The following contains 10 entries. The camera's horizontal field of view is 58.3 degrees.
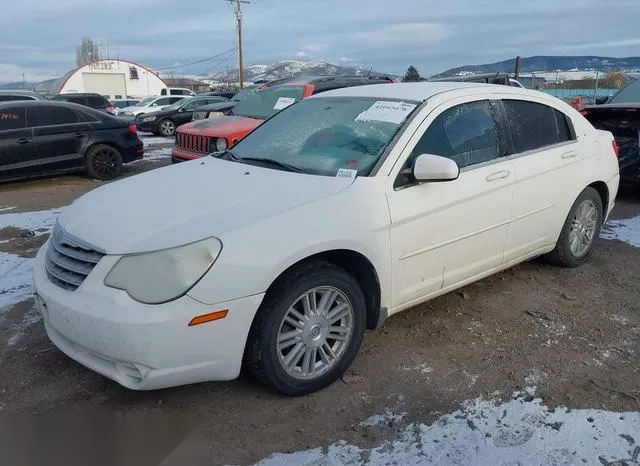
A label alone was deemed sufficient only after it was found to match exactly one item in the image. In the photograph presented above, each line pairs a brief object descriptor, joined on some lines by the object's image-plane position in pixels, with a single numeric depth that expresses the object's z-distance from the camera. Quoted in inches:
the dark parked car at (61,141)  378.6
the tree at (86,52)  3983.8
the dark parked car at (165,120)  786.8
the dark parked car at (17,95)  624.7
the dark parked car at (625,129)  290.7
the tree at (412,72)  1633.9
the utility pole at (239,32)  1692.9
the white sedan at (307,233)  107.3
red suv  308.7
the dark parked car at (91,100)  795.4
